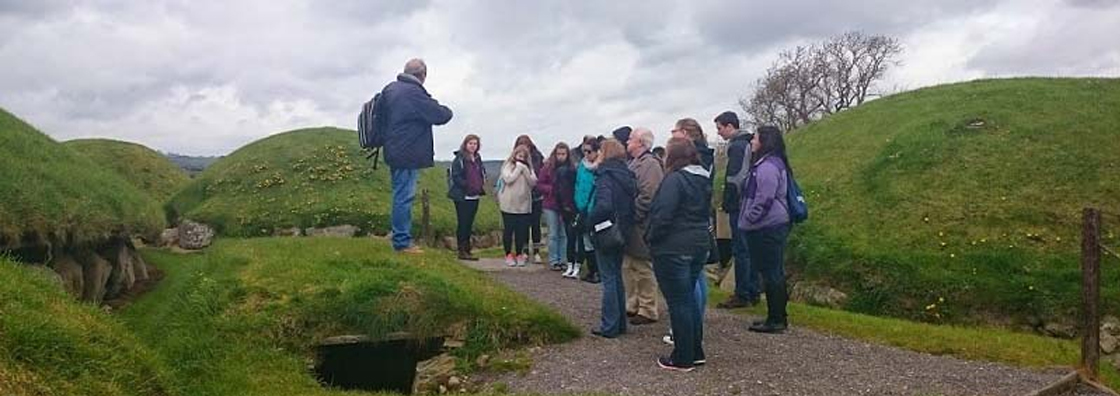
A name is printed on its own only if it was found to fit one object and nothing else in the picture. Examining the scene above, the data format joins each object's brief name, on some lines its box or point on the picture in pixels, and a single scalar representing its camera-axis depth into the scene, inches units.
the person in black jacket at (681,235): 329.1
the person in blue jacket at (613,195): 370.6
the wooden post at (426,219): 803.0
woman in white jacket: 605.0
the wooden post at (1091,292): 344.5
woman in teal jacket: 472.2
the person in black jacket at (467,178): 610.9
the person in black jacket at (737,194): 446.3
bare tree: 2154.3
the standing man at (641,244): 383.9
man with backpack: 458.3
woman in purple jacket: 385.7
